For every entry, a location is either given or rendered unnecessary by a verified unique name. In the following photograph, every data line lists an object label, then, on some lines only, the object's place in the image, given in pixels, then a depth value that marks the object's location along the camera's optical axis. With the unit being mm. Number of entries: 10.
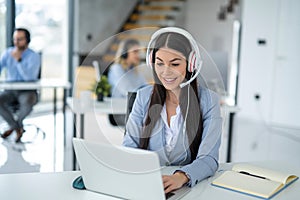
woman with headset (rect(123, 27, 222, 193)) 1210
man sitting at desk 3764
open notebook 1178
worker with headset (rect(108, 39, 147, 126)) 1588
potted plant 2754
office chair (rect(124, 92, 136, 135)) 1470
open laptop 1019
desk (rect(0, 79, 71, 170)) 3530
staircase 7236
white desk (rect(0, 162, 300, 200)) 1136
